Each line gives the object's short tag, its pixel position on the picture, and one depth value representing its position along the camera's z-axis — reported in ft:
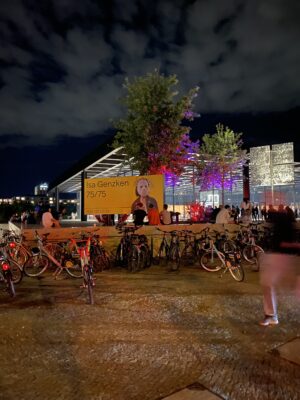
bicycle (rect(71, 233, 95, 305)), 21.29
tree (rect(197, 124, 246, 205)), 93.25
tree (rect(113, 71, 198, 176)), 56.44
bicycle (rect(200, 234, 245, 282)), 27.45
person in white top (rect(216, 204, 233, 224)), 42.65
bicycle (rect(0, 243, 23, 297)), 23.36
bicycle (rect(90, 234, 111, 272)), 30.94
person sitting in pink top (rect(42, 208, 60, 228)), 37.11
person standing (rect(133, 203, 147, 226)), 39.68
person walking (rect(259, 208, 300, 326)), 15.38
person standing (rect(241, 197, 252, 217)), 53.24
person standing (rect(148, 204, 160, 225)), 41.39
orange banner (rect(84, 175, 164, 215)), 43.10
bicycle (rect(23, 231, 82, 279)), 29.25
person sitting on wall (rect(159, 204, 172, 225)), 41.47
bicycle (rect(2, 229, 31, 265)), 31.73
